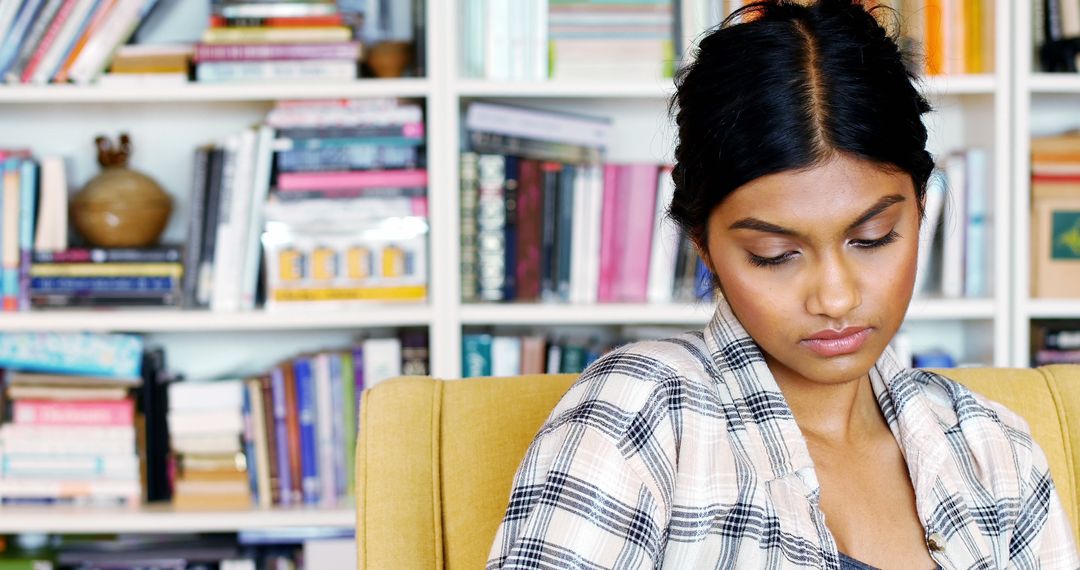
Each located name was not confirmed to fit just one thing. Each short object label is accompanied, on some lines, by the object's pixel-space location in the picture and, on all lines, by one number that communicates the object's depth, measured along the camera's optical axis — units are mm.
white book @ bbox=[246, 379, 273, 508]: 1985
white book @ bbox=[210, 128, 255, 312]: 1941
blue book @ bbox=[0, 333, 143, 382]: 1946
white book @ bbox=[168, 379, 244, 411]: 1968
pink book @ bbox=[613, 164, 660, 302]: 1977
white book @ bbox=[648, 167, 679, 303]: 1967
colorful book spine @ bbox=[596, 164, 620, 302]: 1978
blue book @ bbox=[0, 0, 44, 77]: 1919
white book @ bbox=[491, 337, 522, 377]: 1993
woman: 810
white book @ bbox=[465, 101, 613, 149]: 1958
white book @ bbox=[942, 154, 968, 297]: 1986
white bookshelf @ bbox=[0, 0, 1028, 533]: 1902
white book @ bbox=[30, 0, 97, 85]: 1927
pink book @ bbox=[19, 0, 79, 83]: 1926
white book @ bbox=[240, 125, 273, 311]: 1941
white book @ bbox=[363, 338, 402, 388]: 1997
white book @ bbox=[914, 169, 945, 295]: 1983
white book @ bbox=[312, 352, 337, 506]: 1989
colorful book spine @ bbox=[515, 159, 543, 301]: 1962
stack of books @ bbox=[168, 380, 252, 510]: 1970
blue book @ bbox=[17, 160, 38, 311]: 1939
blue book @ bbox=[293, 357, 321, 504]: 1987
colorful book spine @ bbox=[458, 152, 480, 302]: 1937
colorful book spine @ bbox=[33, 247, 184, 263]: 1936
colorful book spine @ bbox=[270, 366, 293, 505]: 1987
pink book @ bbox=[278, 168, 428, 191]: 1934
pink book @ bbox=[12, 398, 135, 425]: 1951
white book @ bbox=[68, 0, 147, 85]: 1942
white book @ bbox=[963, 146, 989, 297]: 1989
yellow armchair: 1028
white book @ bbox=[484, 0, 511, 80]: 1945
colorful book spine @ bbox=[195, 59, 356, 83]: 1926
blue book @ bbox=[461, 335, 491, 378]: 1979
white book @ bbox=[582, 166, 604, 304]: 1973
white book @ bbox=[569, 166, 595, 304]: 1972
